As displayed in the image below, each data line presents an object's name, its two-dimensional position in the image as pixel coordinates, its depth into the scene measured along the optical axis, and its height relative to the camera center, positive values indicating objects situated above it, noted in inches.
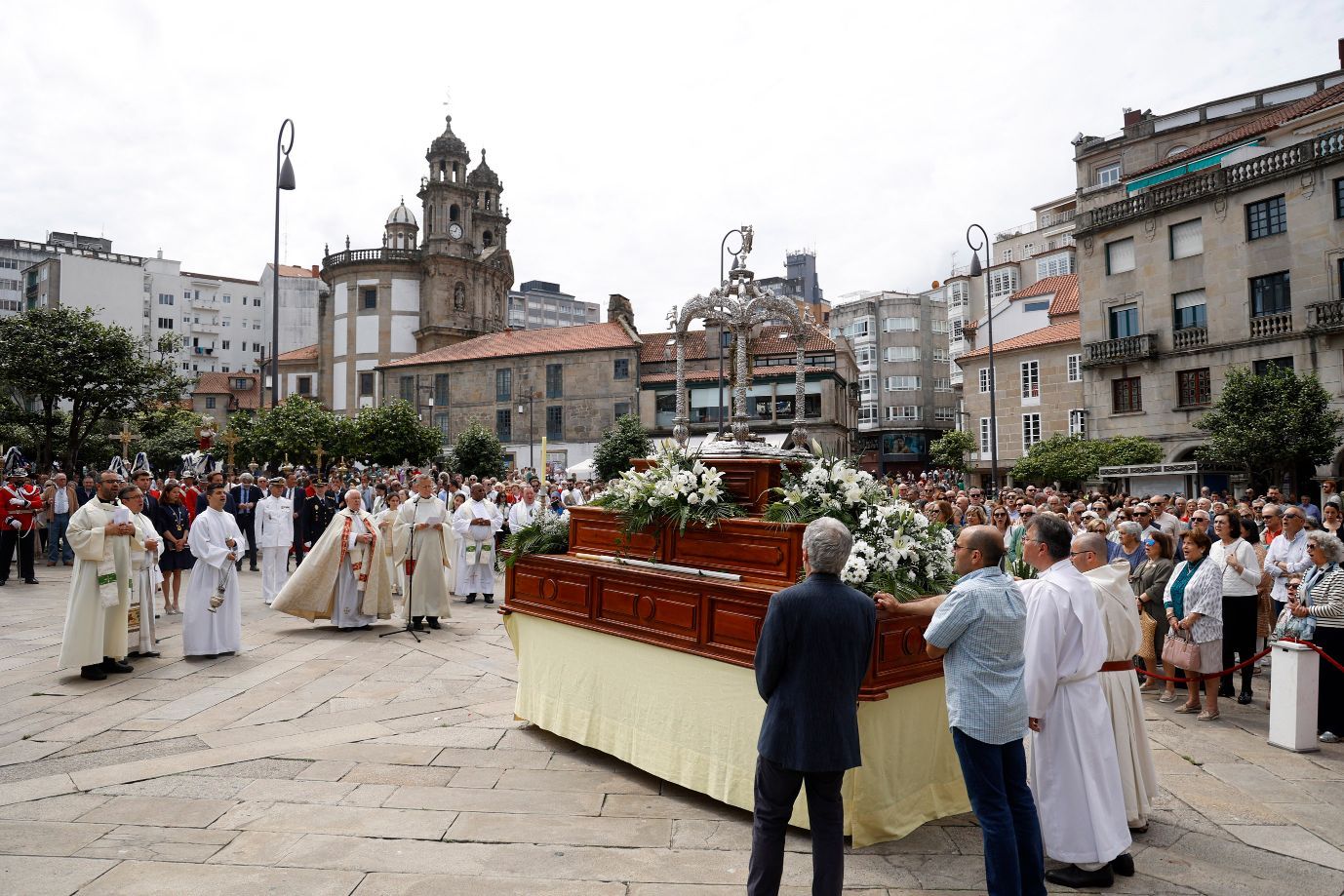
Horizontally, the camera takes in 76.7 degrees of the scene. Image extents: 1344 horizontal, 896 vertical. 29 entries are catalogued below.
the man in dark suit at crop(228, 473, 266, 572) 674.2 -17.4
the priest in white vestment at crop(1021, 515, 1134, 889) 171.5 -52.5
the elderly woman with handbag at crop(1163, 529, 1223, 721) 300.8 -58.4
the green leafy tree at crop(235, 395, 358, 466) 1310.3 +75.2
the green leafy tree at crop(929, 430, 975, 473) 1638.8 +46.3
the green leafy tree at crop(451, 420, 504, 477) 1815.9 +55.2
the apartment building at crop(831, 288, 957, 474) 2509.8 +283.6
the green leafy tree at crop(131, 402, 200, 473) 1839.3 +89.1
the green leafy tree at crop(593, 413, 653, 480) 1678.2 +58.9
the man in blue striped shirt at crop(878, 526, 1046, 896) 152.5 -41.1
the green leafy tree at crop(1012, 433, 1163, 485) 1146.7 +18.3
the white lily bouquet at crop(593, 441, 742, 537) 233.6 -5.5
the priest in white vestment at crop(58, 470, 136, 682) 324.8 -41.7
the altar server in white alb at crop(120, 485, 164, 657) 350.0 -37.3
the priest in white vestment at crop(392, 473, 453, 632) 451.5 -38.7
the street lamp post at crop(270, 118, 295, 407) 677.9 +247.5
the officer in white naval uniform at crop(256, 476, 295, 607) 542.3 -36.8
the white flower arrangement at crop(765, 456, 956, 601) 196.9 -13.5
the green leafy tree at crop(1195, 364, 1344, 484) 919.0 +47.2
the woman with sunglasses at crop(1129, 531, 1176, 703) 337.7 -49.6
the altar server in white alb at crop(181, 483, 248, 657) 366.0 -47.7
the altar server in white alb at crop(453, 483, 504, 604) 546.9 -43.9
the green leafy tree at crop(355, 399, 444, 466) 1590.8 +84.7
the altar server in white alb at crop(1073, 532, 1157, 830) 194.9 -50.1
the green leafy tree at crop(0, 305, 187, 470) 915.4 +129.9
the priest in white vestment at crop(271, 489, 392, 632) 438.3 -50.2
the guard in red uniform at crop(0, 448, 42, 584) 594.2 -26.7
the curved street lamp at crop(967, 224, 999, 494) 1019.3 +259.6
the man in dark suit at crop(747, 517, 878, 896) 142.6 -40.6
